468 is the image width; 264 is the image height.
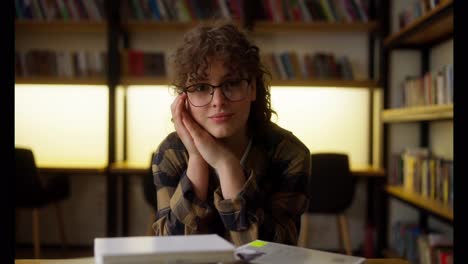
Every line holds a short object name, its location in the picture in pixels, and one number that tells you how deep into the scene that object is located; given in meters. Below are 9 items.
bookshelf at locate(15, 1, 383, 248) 3.69
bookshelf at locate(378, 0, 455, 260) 2.78
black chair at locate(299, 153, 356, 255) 3.14
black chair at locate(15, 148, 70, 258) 3.12
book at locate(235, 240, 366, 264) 0.88
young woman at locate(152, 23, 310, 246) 1.21
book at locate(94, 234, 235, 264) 0.73
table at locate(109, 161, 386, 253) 3.52
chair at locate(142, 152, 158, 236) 3.14
